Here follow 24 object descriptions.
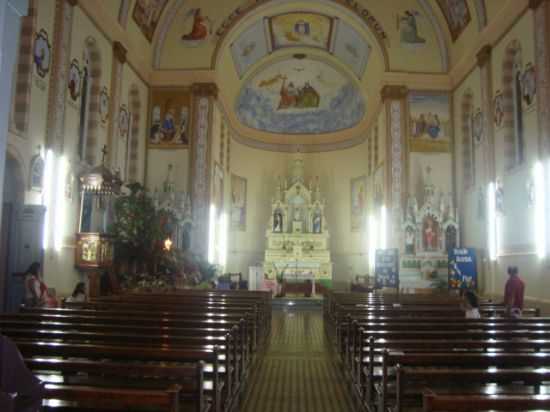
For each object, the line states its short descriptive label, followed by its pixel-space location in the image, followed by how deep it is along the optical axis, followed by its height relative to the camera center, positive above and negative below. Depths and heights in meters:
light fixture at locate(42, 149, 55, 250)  11.96 +1.58
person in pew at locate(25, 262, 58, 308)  8.99 -0.49
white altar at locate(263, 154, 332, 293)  23.56 +1.36
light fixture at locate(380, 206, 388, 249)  19.84 +1.39
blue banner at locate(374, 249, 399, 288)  16.16 -0.14
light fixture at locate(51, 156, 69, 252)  12.52 +1.30
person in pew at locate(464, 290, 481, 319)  8.02 -0.59
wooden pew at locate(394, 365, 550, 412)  3.67 -0.75
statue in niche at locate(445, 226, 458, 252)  18.78 +0.97
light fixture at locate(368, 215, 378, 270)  22.62 +1.20
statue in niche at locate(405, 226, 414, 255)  19.05 +0.89
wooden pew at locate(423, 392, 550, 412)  2.91 -0.74
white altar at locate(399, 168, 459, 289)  18.77 +0.87
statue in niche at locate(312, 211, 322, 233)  25.44 +1.96
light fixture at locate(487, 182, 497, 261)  15.80 +1.31
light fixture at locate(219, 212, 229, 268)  23.33 +0.97
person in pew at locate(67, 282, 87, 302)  9.71 -0.59
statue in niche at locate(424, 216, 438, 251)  18.94 +1.11
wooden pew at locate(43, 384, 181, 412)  2.96 -0.75
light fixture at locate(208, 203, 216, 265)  20.22 +1.01
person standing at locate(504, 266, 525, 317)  9.83 -0.45
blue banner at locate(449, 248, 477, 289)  16.08 +0.04
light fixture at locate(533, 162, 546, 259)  12.38 +1.35
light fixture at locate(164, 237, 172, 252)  16.25 +0.52
